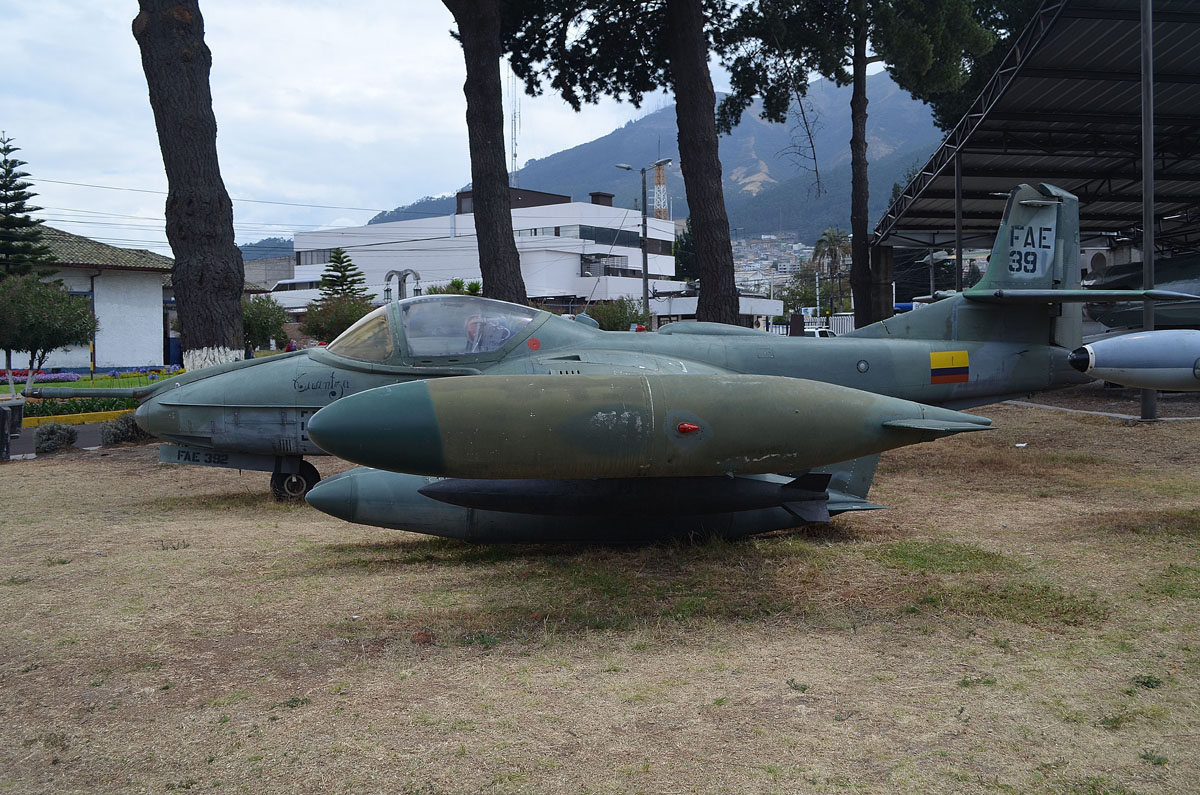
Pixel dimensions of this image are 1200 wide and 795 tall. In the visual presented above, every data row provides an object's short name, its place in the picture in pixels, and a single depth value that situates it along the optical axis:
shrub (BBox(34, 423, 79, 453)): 13.91
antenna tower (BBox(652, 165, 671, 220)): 117.01
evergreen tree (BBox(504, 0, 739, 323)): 16.91
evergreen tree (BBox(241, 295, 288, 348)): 42.44
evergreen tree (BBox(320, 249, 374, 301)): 59.91
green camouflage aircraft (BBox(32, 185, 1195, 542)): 4.95
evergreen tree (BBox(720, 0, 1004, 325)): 20.06
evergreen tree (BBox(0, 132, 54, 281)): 37.78
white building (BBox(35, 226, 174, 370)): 39.92
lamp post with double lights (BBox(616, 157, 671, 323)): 39.77
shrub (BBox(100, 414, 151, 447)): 14.36
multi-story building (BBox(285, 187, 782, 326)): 85.50
